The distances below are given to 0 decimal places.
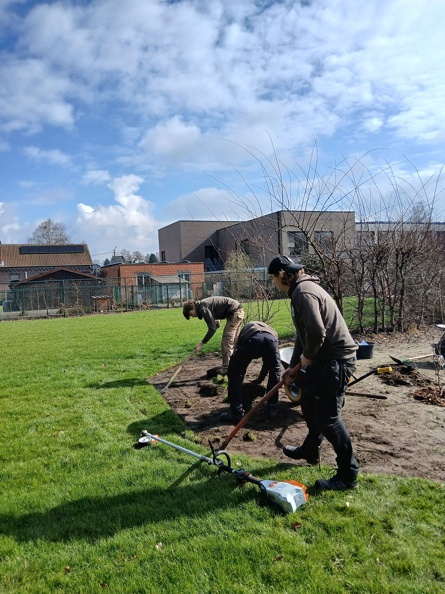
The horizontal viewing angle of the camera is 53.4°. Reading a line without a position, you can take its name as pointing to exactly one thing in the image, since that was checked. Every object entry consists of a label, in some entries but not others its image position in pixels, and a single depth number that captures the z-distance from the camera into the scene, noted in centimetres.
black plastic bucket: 752
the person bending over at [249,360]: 510
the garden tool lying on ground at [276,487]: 310
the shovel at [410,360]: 658
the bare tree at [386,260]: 1016
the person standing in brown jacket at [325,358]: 320
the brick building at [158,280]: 3253
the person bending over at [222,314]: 675
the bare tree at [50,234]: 6975
